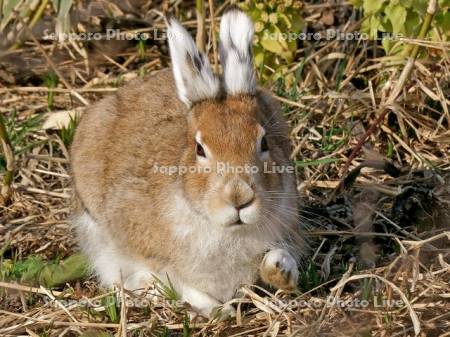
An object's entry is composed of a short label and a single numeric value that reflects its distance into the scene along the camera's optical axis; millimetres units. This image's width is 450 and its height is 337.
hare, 9758
